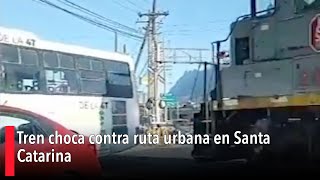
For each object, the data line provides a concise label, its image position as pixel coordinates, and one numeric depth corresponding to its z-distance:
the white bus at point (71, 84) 11.95
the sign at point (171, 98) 19.45
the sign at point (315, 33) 9.86
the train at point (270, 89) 10.17
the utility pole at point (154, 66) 29.53
